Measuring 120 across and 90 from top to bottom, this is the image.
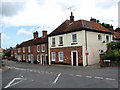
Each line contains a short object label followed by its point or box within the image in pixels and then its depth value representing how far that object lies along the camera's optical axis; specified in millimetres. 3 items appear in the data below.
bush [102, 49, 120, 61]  11607
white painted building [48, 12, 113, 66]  14575
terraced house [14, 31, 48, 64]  21691
